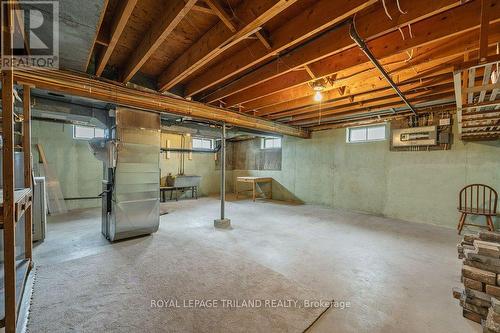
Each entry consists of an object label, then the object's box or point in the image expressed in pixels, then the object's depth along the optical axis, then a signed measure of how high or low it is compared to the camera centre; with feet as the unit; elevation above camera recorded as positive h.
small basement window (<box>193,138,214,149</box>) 26.43 +2.29
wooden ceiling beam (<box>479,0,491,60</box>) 4.37 +2.95
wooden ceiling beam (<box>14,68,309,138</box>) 7.32 +2.84
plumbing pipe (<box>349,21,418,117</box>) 5.63 +3.39
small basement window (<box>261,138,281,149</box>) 24.03 +2.24
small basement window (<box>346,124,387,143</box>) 16.52 +2.50
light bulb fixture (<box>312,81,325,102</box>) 9.33 +3.45
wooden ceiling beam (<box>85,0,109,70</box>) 4.41 +3.31
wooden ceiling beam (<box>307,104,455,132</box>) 13.18 +3.45
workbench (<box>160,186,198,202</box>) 21.45 -3.37
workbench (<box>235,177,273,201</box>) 21.98 -2.02
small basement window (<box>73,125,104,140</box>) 17.40 +2.33
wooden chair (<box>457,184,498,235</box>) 10.98 -2.15
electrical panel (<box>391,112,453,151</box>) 13.42 +2.19
